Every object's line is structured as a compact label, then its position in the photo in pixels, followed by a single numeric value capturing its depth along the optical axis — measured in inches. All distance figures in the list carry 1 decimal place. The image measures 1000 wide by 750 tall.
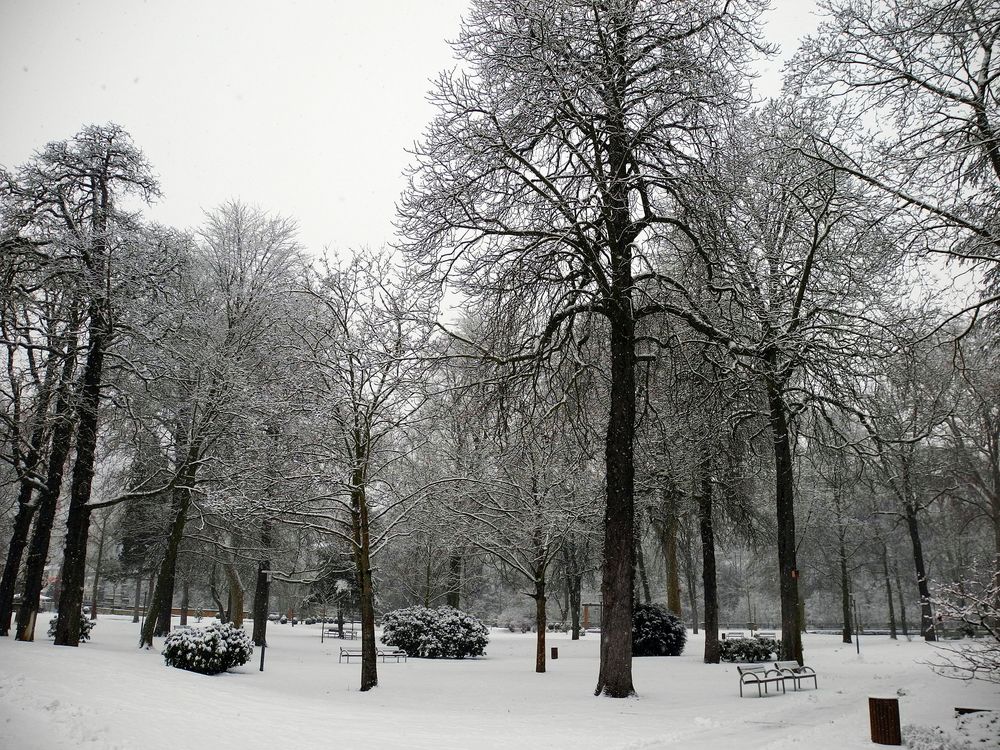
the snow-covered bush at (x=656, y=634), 928.9
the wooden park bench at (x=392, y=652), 850.0
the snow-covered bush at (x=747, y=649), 832.9
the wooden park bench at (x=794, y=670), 520.1
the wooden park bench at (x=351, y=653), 888.9
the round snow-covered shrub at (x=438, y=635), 946.7
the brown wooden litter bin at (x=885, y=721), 320.8
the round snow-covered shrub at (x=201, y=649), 616.1
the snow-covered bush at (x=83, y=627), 854.1
